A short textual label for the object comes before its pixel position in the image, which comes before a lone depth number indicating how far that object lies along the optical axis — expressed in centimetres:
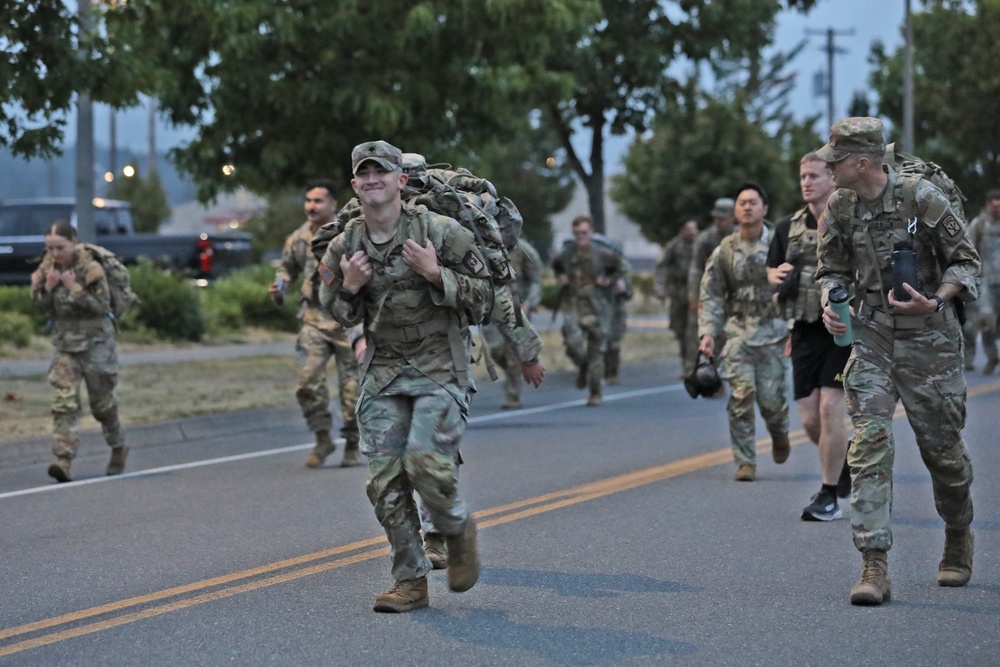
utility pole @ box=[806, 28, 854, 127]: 6525
